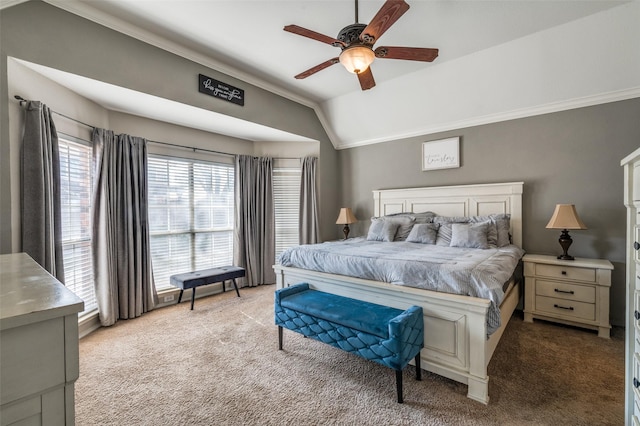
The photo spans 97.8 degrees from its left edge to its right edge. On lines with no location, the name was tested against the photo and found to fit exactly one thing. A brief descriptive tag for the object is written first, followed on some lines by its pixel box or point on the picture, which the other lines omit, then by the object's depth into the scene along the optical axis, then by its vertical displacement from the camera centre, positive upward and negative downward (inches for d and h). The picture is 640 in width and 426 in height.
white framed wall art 158.1 +31.4
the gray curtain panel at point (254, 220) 178.5 -7.5
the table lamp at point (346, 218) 186.9 -6.6
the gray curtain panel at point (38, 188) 90.3 +7.3
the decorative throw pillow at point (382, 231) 148.3 -12.3
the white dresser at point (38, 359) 25.3 -14.4
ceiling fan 72.5 +48.0
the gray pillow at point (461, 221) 128.1 -9.7
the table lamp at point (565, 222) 114.3 -6.4
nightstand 107.3 -34.3
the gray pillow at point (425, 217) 153.6 -5.2
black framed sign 128.2 +57.6
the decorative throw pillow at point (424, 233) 138.0 -12.8
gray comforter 76.2 -18.9
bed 73.4 -31.2
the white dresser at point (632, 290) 47.9 -15.0
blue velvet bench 72.1 -33.9
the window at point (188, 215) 148.9 -3.2
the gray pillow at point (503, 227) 129.5 -9.3
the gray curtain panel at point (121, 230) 120.2 -9.0
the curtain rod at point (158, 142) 90.0 +35.7
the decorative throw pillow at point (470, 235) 122.1 -12.3
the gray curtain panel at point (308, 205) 192.1 +2.5
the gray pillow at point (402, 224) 149.6 -8.8
